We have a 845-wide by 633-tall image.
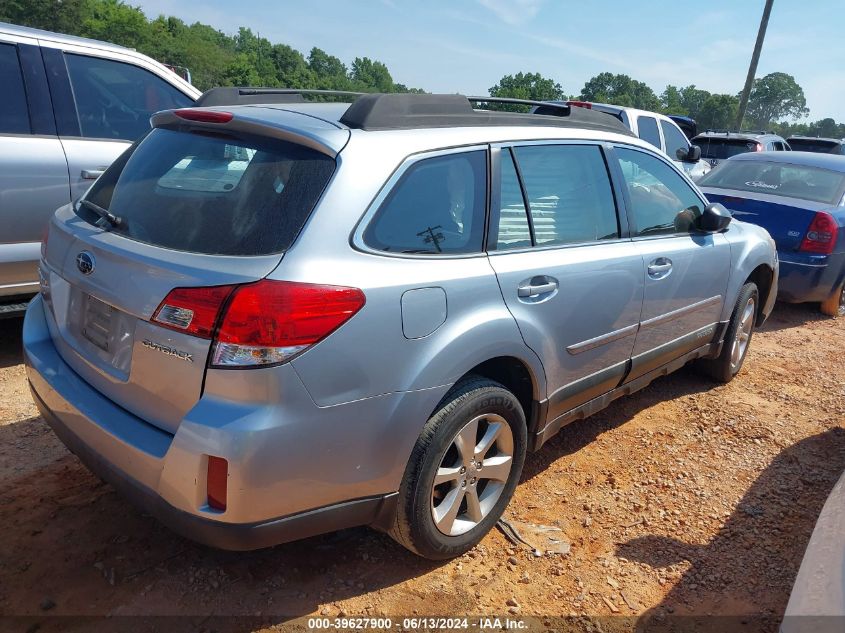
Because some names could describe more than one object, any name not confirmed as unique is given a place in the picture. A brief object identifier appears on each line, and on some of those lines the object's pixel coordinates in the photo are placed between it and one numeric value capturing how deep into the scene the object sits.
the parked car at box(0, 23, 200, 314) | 4.08
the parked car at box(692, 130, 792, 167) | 13.08
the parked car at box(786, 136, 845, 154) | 17.11
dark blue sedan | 6.35
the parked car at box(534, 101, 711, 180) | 9.71
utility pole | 20.00
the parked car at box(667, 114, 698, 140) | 15.81
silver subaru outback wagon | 2.00
